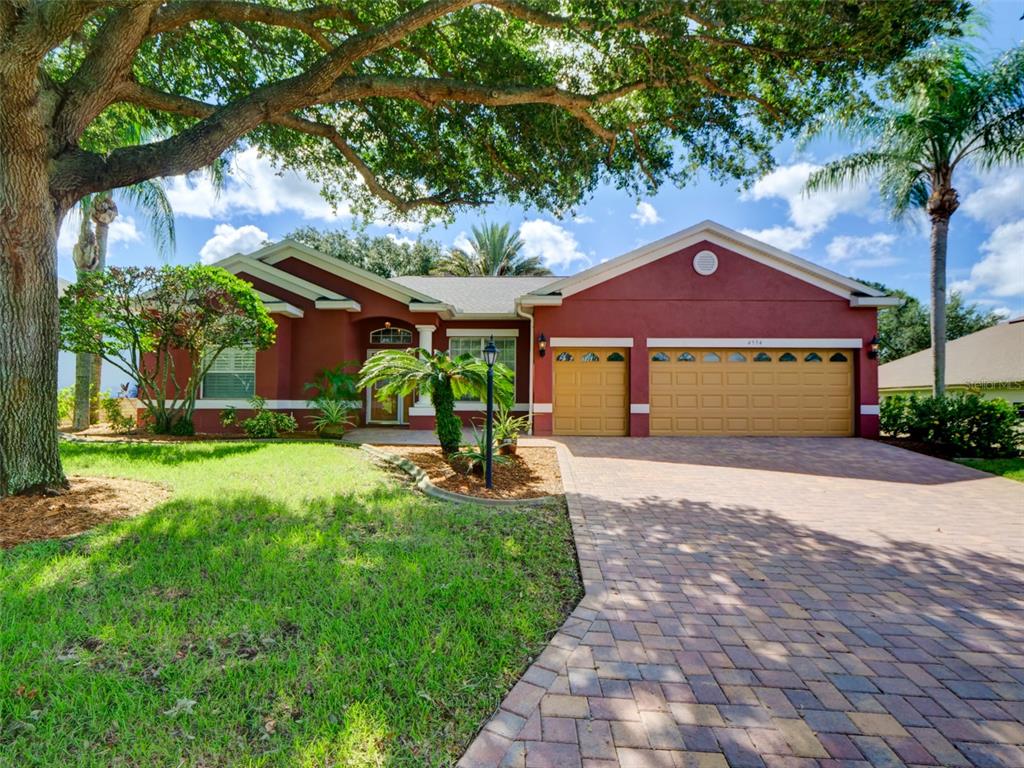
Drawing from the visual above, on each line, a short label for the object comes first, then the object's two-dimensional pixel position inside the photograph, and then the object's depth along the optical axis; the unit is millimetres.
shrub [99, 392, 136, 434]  11727
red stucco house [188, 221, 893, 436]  12070
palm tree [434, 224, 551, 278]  30125
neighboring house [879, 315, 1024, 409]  16125
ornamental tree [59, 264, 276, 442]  9445
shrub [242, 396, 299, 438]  10914
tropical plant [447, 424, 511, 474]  6965
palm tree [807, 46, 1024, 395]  11273
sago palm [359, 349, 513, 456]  7586
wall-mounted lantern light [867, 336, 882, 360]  11938
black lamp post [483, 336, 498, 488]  6367
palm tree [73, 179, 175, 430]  12594
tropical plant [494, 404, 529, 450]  8016
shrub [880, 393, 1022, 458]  10109
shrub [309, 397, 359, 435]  11117
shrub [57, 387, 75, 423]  14062
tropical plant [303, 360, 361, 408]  11415
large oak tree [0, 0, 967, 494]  4984
